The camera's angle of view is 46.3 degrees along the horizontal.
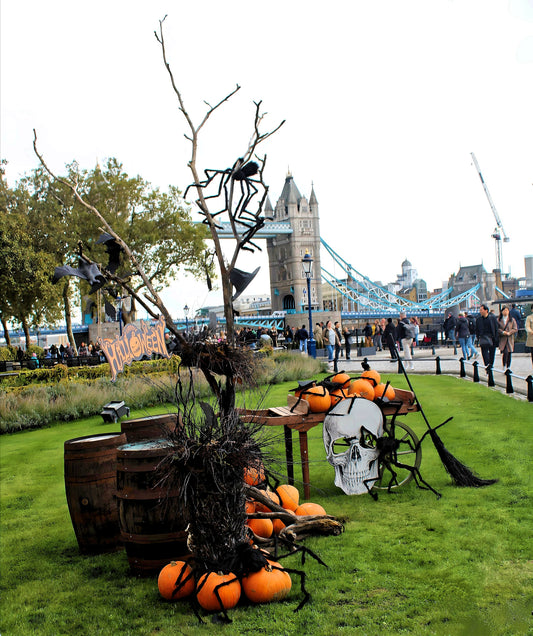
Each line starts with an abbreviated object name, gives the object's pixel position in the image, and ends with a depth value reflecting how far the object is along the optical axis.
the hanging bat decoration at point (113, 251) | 4.22
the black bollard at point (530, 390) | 10.37
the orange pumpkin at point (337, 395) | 5.88
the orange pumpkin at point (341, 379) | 6.12
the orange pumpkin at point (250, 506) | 4.69
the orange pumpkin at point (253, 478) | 4.64
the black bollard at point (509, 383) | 11.52
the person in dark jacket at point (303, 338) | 29.86
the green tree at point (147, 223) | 34.97
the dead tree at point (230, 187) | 4.11
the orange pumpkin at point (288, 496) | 5.09
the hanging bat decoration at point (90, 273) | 4.06
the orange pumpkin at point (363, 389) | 5.92
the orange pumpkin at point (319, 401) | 5.99
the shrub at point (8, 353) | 35.47
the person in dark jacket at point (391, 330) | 18.95
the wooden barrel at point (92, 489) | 5.05
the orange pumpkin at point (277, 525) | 4.79
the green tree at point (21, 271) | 28.73
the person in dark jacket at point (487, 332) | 15.73
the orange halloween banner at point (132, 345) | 11.09
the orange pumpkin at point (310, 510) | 4.97
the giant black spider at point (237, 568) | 3.74
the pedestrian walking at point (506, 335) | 15.61
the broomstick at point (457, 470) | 5.83
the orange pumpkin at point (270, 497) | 4.80
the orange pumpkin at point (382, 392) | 6.06
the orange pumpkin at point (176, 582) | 3.91
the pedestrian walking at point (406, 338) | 18.63
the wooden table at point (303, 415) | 5.92
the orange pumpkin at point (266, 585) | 3.82
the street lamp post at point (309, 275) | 25.88
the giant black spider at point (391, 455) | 5.84
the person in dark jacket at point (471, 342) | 21.93
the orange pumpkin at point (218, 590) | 3.73
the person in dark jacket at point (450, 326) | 27.56
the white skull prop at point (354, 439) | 5.80
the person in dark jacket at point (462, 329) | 20.50
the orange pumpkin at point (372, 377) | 6.09
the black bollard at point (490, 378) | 12.82
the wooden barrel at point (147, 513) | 4.23
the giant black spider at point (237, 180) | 4.28
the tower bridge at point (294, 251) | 108.75
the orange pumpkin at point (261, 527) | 4.64
